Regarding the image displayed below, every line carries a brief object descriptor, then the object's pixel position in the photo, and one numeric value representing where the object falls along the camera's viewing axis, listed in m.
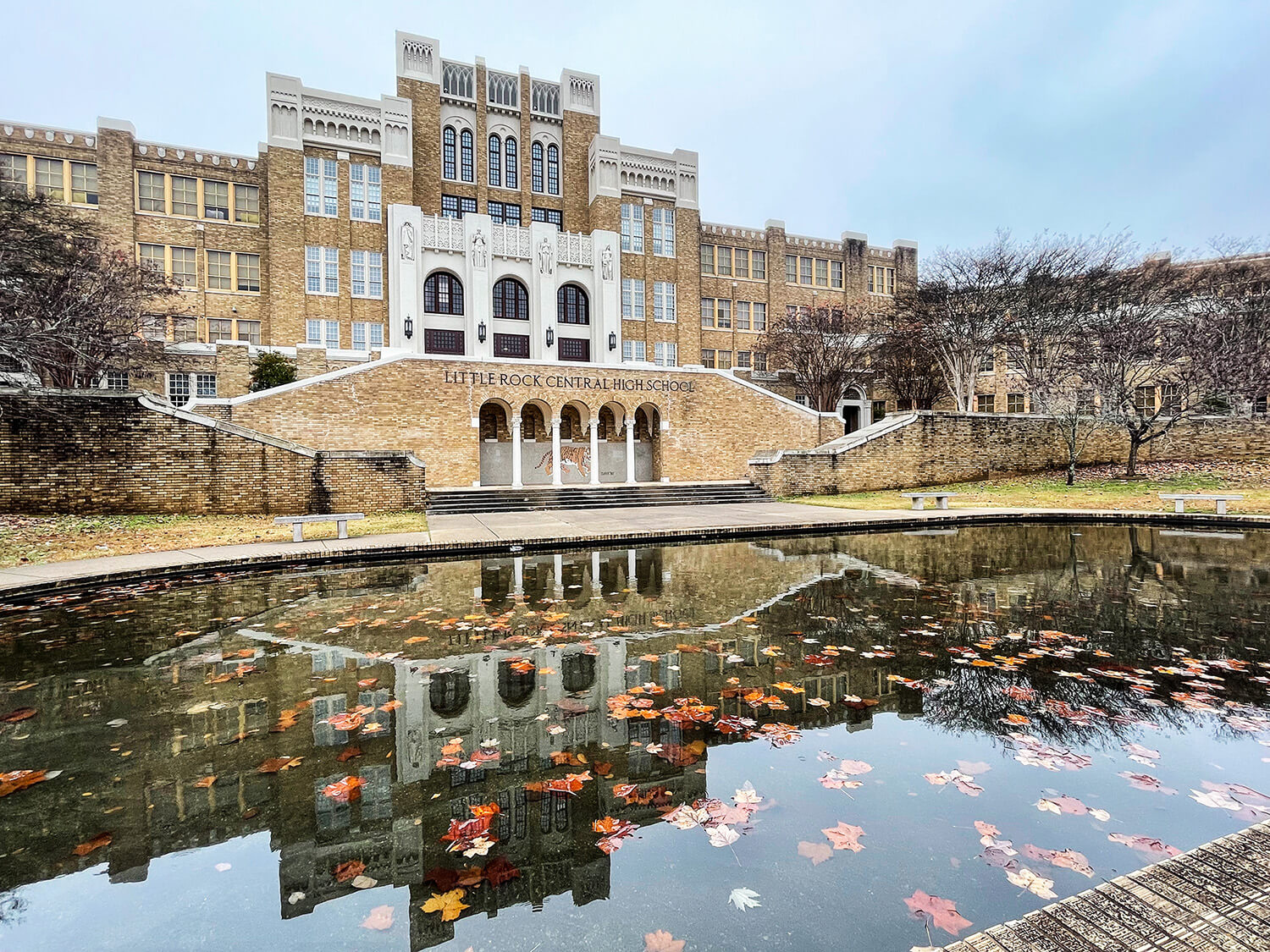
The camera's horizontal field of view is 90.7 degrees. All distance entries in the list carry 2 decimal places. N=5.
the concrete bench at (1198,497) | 15.08
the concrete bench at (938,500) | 16.92
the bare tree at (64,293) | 14.32
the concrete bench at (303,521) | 11.72
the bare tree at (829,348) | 36.75
